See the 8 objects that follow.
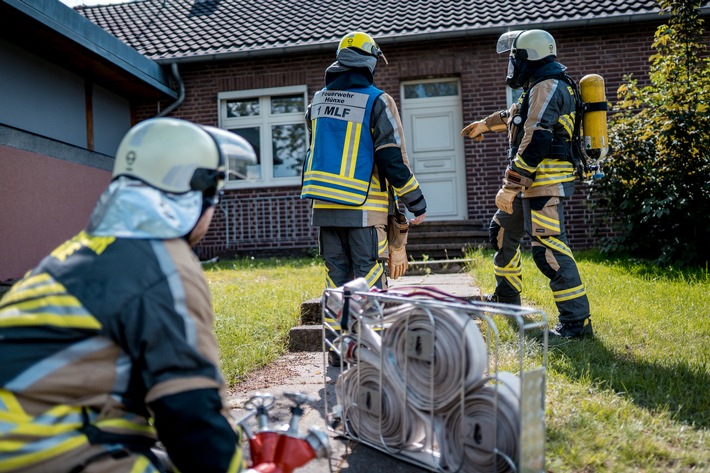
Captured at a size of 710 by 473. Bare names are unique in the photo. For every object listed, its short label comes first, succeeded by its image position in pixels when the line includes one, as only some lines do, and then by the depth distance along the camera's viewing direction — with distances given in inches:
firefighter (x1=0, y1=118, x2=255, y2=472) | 56.9
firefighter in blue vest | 155.0
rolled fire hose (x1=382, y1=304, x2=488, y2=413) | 86.4
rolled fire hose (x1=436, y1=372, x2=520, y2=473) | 82.9
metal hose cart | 83.5
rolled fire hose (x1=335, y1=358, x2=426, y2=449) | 96.7
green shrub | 288.8
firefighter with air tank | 174.4
